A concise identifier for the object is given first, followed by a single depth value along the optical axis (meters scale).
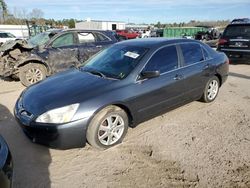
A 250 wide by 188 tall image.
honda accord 2.65
